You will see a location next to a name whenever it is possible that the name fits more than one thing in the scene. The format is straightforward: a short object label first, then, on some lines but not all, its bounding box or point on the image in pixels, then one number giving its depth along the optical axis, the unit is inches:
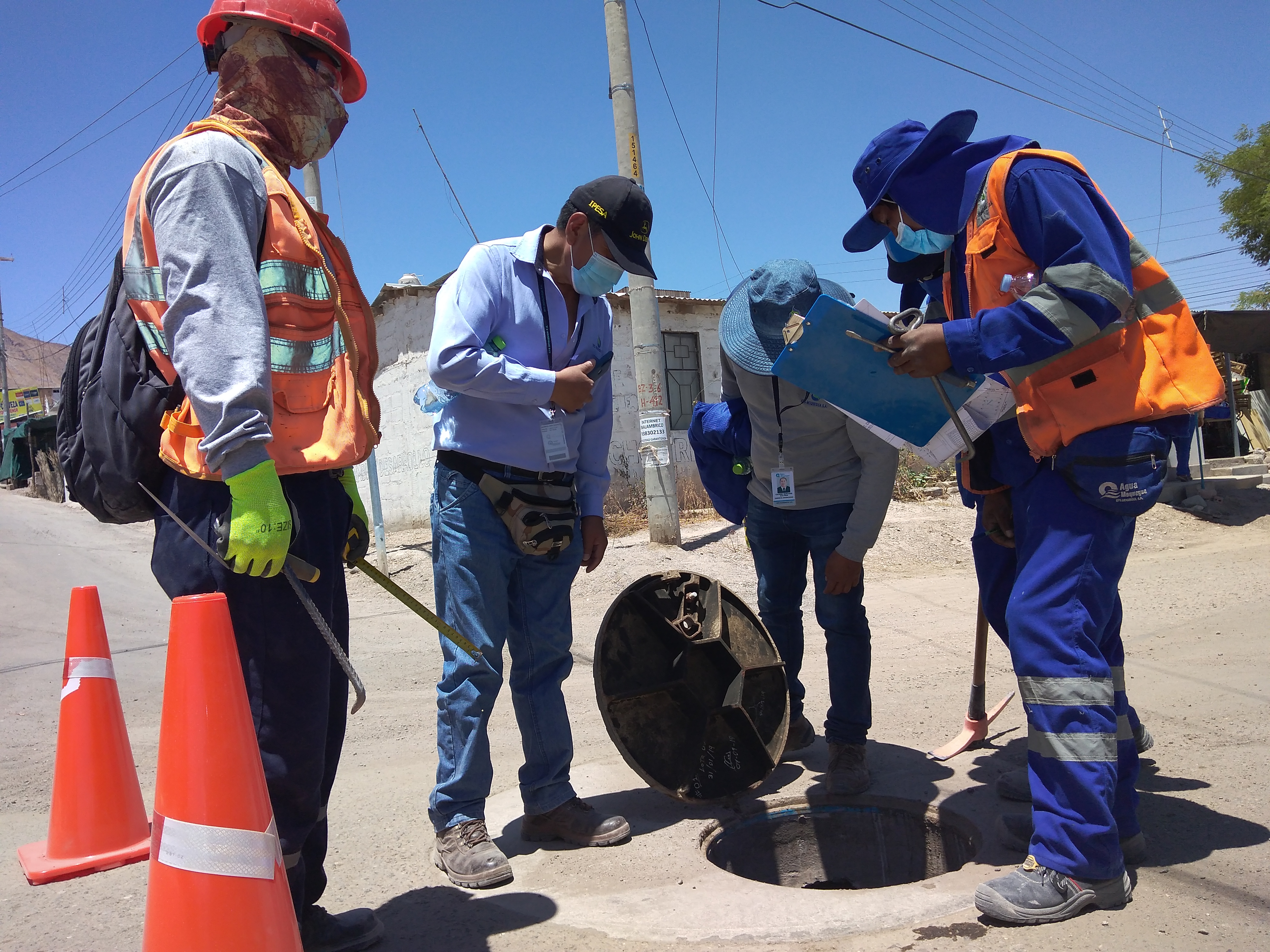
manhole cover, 127.0
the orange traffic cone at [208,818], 63.0
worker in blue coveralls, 86.7
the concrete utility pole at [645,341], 362.9
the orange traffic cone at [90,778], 113.0
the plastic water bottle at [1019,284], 93.4
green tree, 1046.4
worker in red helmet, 70.6
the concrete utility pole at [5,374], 1596.9
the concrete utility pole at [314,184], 421.7
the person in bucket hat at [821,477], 129.7
